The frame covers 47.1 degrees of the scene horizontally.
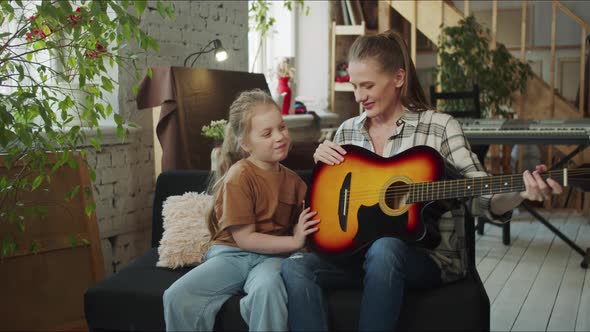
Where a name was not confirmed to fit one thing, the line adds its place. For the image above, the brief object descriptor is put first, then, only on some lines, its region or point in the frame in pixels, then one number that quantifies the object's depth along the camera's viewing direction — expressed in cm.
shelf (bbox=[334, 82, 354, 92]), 598
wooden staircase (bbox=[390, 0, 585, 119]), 562
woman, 165
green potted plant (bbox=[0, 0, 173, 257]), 184
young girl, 180
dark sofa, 174
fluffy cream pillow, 218
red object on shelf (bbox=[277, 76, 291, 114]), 484
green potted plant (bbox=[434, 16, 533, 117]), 529
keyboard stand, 358
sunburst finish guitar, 169
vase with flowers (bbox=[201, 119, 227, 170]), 316
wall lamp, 383
